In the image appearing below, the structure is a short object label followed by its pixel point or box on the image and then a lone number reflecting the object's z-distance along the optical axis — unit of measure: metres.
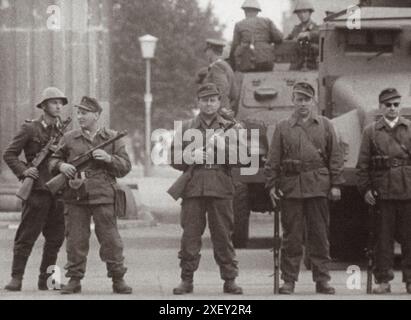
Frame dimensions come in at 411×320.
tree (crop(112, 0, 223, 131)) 56.00
